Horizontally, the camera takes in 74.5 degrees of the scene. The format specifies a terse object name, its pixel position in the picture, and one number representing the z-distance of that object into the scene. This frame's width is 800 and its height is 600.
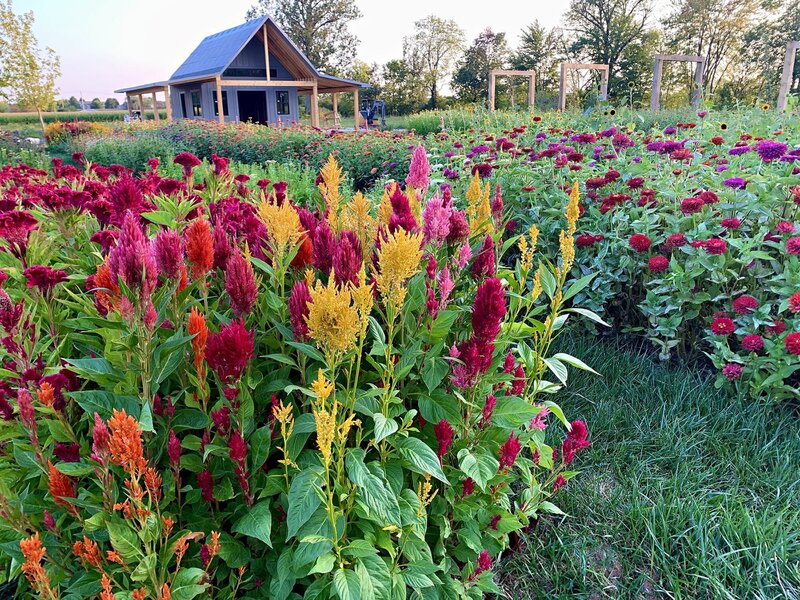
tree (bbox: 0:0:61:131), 24.77
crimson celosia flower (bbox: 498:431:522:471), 1.65
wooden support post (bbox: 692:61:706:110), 16.48
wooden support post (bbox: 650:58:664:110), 14.46
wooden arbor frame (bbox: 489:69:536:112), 16.95
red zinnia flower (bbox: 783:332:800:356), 2.55
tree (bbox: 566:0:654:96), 42.38
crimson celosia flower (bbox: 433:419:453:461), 1.50
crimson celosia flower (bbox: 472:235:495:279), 1.71
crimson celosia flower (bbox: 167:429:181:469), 1.26
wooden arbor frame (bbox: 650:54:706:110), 14.35
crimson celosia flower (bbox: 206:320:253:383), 1.21
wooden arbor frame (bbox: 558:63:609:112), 16.72
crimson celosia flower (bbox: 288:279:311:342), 1.29
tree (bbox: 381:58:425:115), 52.31
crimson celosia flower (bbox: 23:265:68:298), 1.55
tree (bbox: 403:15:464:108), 54.97
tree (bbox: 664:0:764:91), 40.53
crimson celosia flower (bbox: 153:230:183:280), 1.34
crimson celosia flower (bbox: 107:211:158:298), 1.19
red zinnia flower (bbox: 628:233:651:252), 3.32
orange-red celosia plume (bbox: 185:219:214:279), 1.36
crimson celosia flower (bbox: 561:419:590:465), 1.90
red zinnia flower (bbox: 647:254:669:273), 3.23
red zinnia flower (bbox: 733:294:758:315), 2.96
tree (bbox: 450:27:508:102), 49.25
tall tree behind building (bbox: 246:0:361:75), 51.50
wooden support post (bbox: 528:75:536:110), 18.42
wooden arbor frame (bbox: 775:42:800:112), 12.79
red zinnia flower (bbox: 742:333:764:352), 2.79
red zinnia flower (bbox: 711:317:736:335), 2.93
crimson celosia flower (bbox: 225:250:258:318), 1.35
